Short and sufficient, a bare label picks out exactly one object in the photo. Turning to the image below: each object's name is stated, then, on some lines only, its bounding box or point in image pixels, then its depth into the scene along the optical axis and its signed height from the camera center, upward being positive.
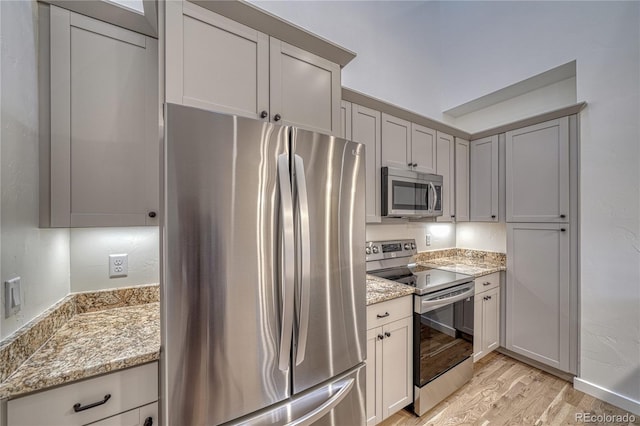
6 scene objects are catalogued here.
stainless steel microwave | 2.13 +0.16
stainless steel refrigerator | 0.90 -0.24
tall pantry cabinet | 2.20 -0.29
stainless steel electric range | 1.80 -0.86
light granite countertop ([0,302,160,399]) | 0.83 -0.54
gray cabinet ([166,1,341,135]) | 1.07 +0.67
